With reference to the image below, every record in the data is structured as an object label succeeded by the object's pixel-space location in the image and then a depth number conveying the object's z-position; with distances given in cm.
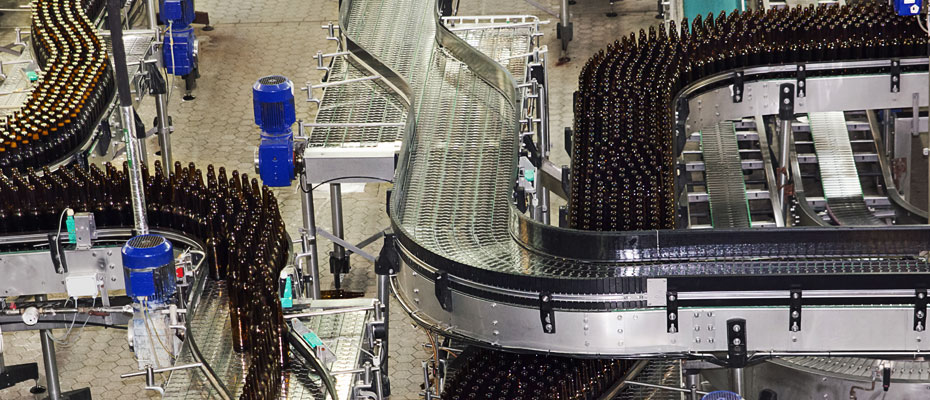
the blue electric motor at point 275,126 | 1157
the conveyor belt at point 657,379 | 1002
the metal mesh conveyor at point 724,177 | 1452
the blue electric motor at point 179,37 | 1467
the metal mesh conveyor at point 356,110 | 1231
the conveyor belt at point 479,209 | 977
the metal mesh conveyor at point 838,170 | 1470
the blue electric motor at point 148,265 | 893
